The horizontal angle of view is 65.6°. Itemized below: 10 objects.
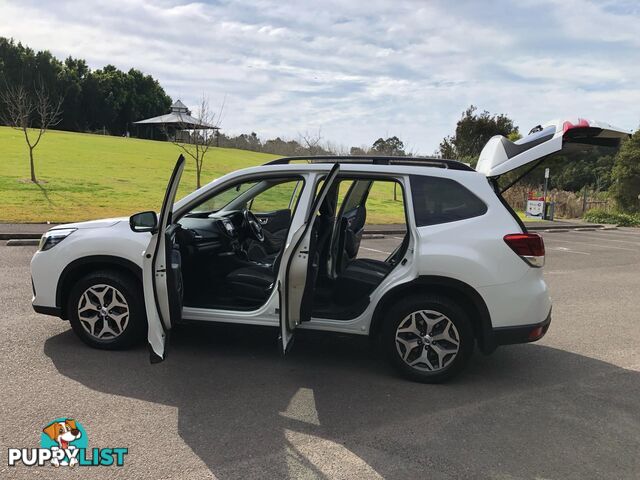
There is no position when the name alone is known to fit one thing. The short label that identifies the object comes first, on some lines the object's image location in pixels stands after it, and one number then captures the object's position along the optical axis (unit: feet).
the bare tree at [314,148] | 105.44
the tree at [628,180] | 99.30
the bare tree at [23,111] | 74.38
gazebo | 87.73
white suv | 11.95
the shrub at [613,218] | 89.64
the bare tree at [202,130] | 83.69
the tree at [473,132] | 122.31
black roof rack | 14.10
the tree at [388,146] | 123.85
